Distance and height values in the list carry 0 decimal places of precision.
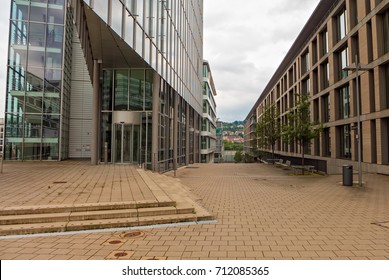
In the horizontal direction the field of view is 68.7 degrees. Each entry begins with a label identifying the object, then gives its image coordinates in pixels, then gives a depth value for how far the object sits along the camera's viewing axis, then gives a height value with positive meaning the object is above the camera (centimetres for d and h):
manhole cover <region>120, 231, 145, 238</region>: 602 -186
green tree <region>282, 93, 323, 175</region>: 2188 +170
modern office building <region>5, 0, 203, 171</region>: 1705 +543
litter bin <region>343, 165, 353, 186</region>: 1451 -138
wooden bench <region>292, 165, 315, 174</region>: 2177 -157
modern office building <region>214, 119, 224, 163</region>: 11928 +308
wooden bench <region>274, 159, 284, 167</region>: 3096 -172
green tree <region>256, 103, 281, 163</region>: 3327 +270
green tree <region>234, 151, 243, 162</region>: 8044 -257
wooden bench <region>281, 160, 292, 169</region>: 2620 -173
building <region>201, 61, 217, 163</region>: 5316 +584
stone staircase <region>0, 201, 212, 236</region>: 632 -168
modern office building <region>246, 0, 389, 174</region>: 2023 +649
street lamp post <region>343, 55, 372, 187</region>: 1481 +426
